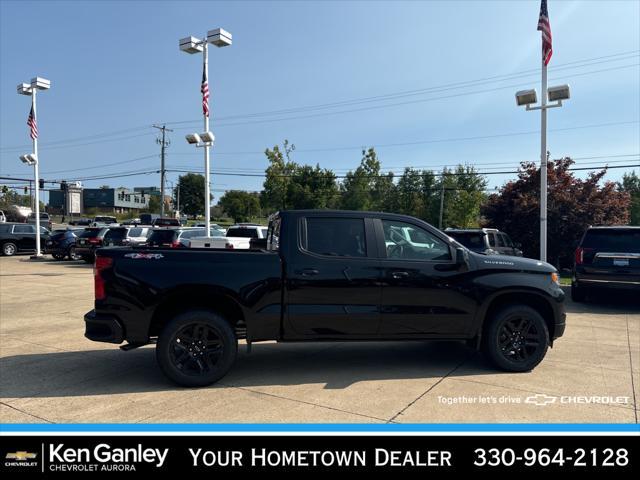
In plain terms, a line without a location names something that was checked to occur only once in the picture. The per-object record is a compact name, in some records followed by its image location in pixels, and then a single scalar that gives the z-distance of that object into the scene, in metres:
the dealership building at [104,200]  126.30
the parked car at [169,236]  17.69
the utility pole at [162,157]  49.34
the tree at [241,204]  80.69
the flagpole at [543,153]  13.36
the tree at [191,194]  103.06
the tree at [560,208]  19.91
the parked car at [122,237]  21.21
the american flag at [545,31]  13.18
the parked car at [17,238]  26.83
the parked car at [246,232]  16.48
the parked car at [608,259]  9.96
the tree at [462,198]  45.16
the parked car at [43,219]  38.09
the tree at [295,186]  42.50
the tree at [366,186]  44.06
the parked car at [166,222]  27.62
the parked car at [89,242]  21.50
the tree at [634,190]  50.47
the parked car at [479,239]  11.84
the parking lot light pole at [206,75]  16.00
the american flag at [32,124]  25.41
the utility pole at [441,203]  44.47
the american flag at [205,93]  17.06
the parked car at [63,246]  24.38
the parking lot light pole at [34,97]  24.91
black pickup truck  4.88
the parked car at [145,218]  49.61
